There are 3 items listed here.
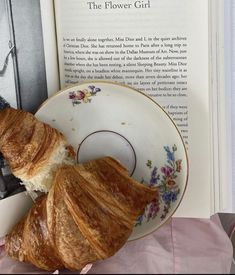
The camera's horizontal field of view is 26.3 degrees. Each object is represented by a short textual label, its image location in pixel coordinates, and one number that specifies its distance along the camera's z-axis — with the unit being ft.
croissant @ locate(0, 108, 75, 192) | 1.43
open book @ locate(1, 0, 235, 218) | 1.56
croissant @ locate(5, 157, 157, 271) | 1.32
